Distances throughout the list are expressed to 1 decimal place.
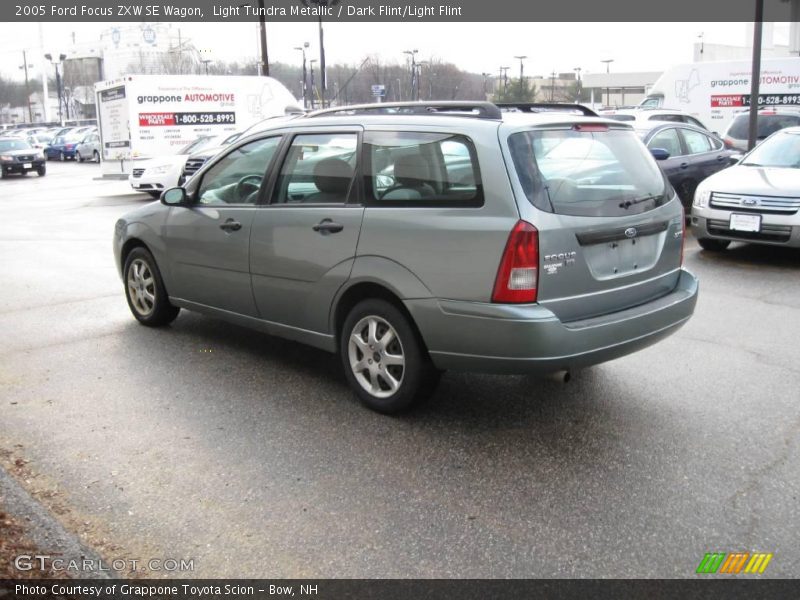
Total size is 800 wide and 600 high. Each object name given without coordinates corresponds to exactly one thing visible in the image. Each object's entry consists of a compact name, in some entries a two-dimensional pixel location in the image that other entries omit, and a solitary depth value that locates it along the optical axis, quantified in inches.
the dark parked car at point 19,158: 1191.6
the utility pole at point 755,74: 569.9
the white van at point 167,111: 928.3
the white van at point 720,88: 941.2
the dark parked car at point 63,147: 1680.2
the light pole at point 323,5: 1224.2
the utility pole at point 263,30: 1128.0
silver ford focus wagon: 159.8
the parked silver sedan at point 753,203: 344.5
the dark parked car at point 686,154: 467.2
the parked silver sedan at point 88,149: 1544.9
